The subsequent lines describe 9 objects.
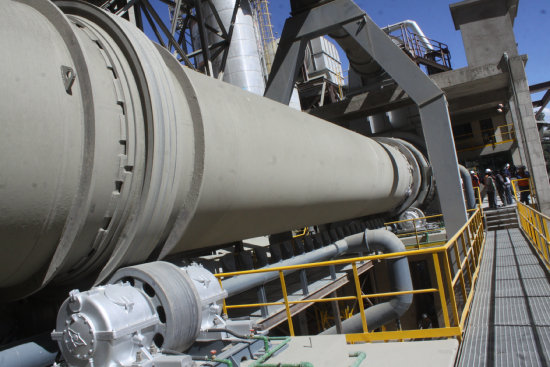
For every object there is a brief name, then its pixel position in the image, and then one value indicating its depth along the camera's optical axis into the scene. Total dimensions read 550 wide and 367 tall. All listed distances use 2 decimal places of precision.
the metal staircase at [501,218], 14.83
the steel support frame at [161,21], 8.00
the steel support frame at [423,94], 9.99
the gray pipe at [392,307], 7.98
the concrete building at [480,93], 14.96
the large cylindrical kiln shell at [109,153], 3.06
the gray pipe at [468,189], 15.02
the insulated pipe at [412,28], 28.77
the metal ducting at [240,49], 17.09
